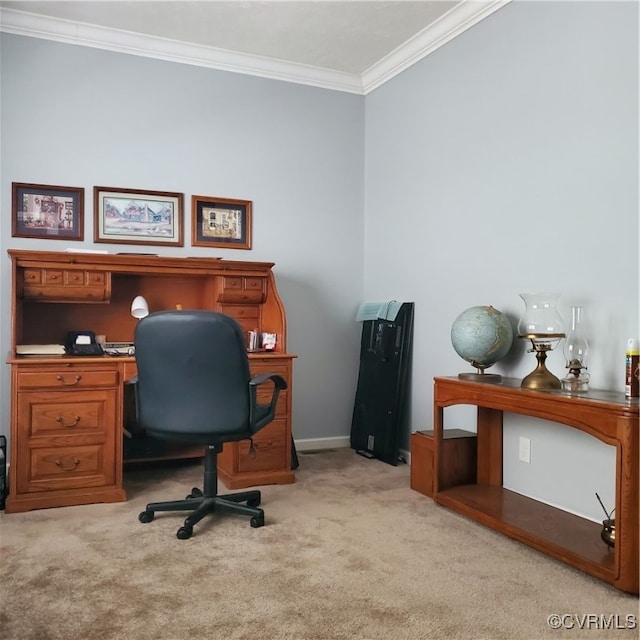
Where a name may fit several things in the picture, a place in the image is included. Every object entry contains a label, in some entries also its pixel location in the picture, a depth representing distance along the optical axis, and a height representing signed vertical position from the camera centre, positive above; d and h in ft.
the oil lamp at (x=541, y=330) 9.14 -0.15
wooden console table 7.22 -2.39
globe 10.25 -0.28
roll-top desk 10.30 -0.84
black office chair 8.91 -0.97
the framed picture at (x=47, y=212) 12.25 +2.10
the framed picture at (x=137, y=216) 12.93 +2.15
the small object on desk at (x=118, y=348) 11.70 -0.61
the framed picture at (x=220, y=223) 13.78 +2.15
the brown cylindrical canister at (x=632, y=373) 7.95 -0.66
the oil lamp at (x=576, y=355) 8.81 -0.50
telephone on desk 11.48 -0.52
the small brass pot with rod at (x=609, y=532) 7.97 -2.73
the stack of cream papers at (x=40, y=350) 10.79 -0.59
